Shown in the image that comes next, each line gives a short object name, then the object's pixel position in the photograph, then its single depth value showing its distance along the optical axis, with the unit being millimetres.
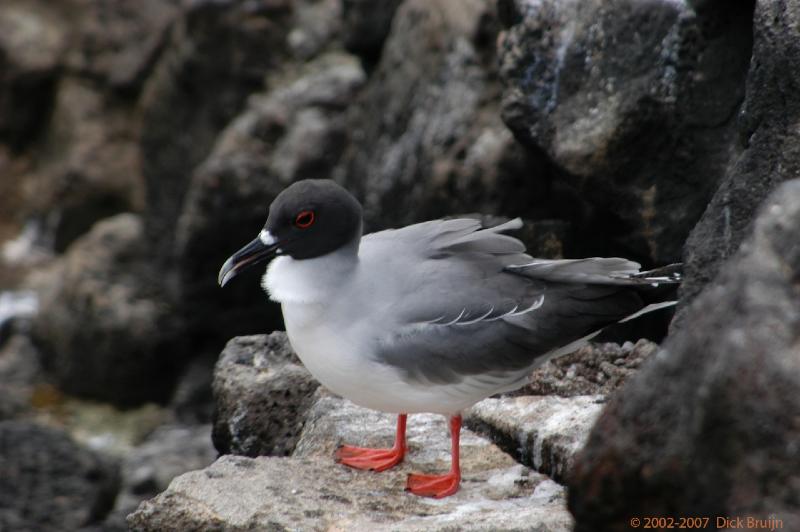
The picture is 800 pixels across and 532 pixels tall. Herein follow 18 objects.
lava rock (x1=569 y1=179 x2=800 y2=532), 6543
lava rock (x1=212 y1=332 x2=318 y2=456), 13711
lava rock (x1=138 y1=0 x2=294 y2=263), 26703
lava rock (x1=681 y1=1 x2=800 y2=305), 11133
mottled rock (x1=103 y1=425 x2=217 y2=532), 18391
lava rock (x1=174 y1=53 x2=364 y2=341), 23922
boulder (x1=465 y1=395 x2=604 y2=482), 11281
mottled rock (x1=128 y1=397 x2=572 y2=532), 10039
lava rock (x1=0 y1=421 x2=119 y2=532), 19141
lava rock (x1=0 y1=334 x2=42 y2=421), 25375
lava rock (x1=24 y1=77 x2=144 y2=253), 32219
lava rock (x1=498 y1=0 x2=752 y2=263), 14937
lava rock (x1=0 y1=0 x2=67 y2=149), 33844
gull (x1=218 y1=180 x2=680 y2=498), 10867
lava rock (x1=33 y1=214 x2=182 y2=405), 25859
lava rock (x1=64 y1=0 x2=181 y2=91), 32156
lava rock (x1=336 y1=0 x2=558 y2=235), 17547
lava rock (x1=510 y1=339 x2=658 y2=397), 13109
